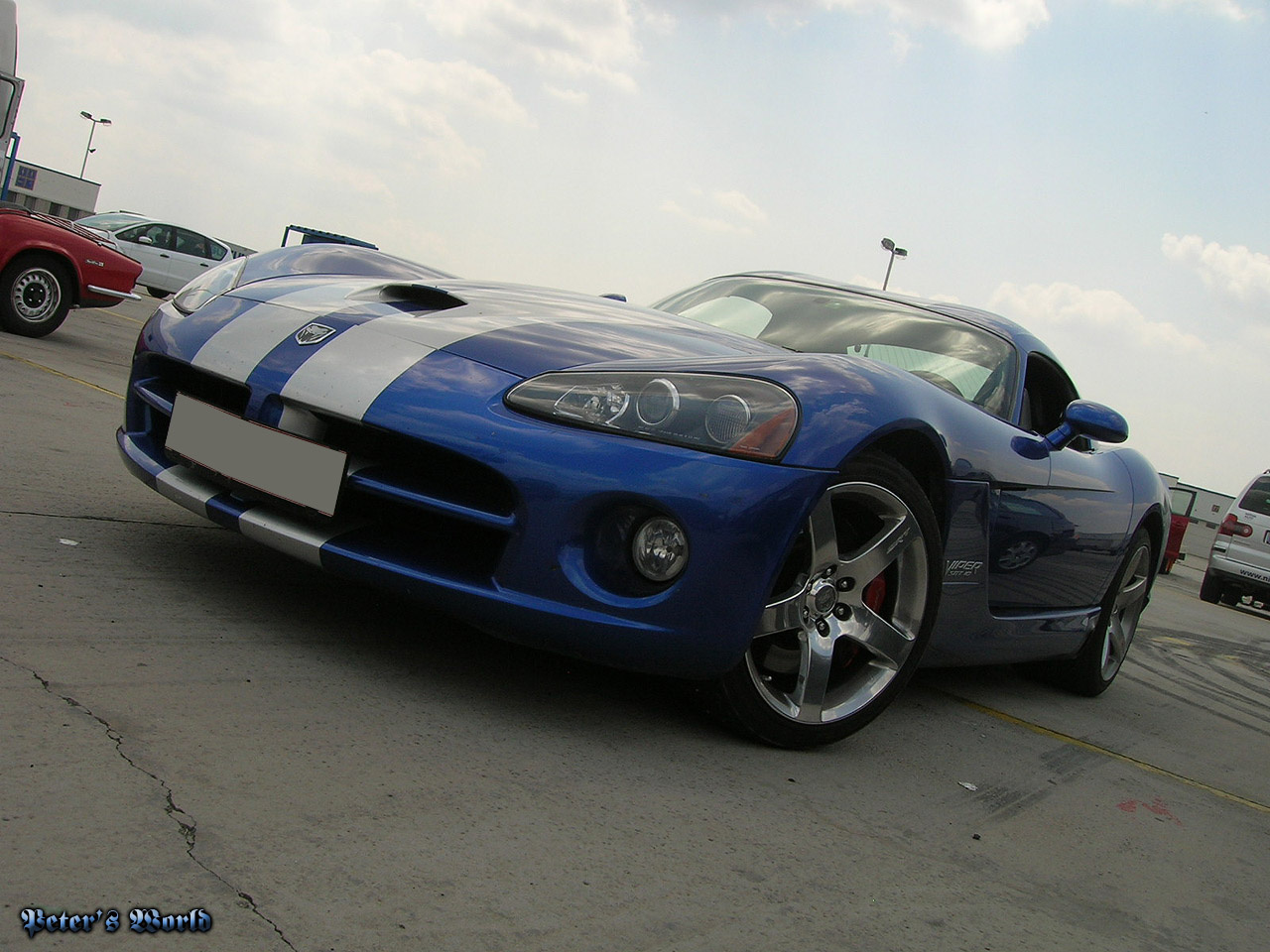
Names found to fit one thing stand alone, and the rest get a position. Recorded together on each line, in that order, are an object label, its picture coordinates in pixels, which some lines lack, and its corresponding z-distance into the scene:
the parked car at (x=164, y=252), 19.50
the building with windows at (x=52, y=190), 49.62
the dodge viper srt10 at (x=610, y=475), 2.47
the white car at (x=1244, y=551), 12.98
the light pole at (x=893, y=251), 25.23
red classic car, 8.66
